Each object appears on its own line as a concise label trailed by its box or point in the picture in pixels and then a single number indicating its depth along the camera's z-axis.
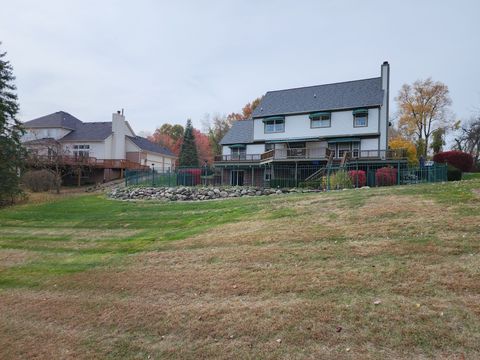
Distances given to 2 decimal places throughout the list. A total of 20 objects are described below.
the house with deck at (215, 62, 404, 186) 30.34
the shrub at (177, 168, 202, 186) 27.06
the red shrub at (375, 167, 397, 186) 20.56
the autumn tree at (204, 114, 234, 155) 64.16
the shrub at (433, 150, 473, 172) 28.30
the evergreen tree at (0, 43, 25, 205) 22.17
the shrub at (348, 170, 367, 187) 19.48
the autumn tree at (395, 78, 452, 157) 51.19
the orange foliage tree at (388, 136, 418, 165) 41.06
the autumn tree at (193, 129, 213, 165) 66.91
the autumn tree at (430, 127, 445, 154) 45.26
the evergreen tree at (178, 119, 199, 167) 49.56
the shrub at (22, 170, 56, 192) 28.80
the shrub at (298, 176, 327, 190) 20.59
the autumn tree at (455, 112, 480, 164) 47.94
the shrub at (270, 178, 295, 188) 27.23
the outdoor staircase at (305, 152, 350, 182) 26.30
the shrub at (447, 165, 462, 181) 22.81
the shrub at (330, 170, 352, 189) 19.05
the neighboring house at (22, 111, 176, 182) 40.03
